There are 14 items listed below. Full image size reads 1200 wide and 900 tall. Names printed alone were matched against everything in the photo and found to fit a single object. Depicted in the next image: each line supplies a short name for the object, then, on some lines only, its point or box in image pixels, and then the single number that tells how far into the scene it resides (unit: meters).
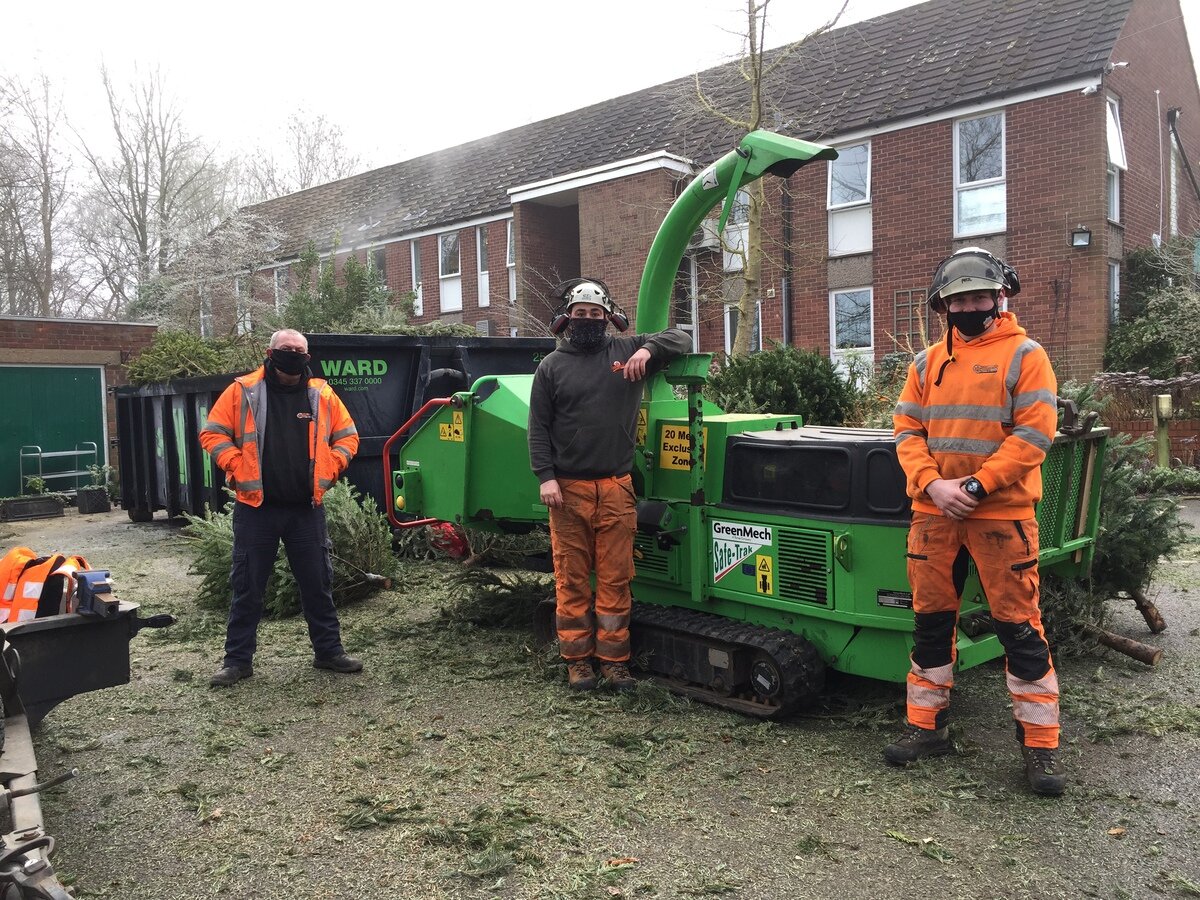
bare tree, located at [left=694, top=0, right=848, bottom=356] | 12.26
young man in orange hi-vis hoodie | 3.68
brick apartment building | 14.92
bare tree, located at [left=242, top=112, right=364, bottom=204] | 35.66
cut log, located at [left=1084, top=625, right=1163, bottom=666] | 5.18
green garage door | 15.55
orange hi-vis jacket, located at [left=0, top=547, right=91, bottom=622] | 3.94
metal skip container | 8.73
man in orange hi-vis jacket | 5.33
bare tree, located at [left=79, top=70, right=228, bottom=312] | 31.73
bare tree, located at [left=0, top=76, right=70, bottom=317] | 29.16
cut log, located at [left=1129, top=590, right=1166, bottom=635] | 5.81
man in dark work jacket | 4.86
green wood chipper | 4.30
